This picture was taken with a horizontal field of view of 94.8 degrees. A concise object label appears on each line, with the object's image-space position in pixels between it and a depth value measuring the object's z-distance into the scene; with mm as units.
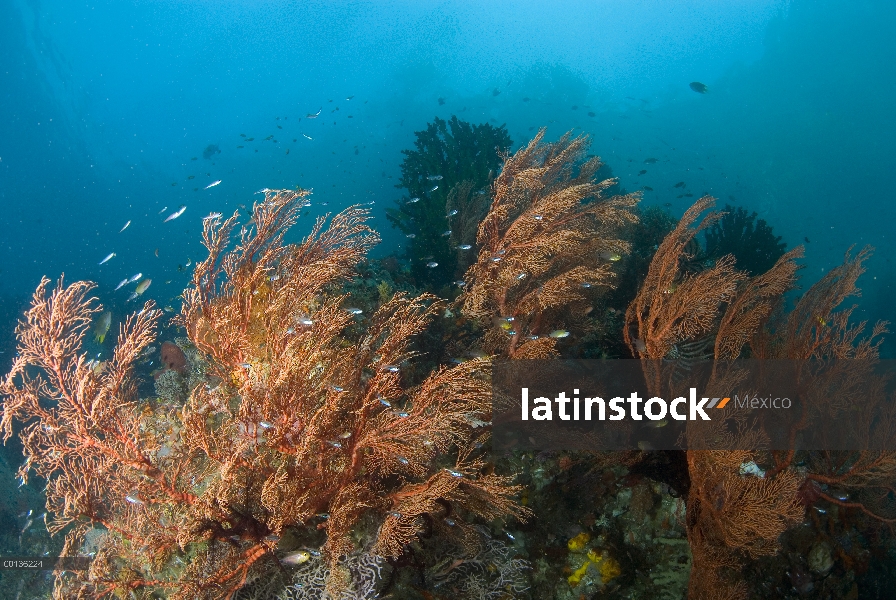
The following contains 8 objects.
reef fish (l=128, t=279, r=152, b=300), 7629
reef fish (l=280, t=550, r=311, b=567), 3189
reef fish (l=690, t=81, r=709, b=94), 18570
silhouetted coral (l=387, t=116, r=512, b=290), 8430
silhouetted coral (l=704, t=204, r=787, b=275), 11828
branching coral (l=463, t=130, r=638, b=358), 5027
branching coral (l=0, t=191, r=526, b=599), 3064
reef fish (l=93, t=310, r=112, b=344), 7103
